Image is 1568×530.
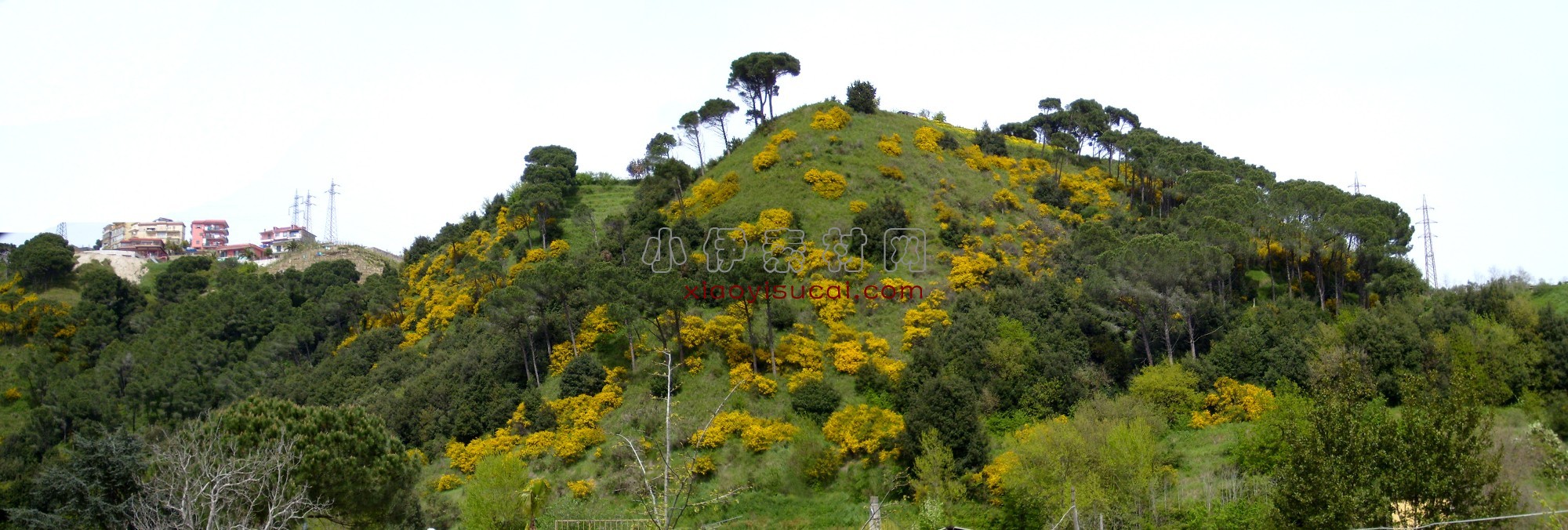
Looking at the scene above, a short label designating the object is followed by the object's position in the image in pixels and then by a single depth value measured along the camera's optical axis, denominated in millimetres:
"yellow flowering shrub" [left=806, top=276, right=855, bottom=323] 45719
